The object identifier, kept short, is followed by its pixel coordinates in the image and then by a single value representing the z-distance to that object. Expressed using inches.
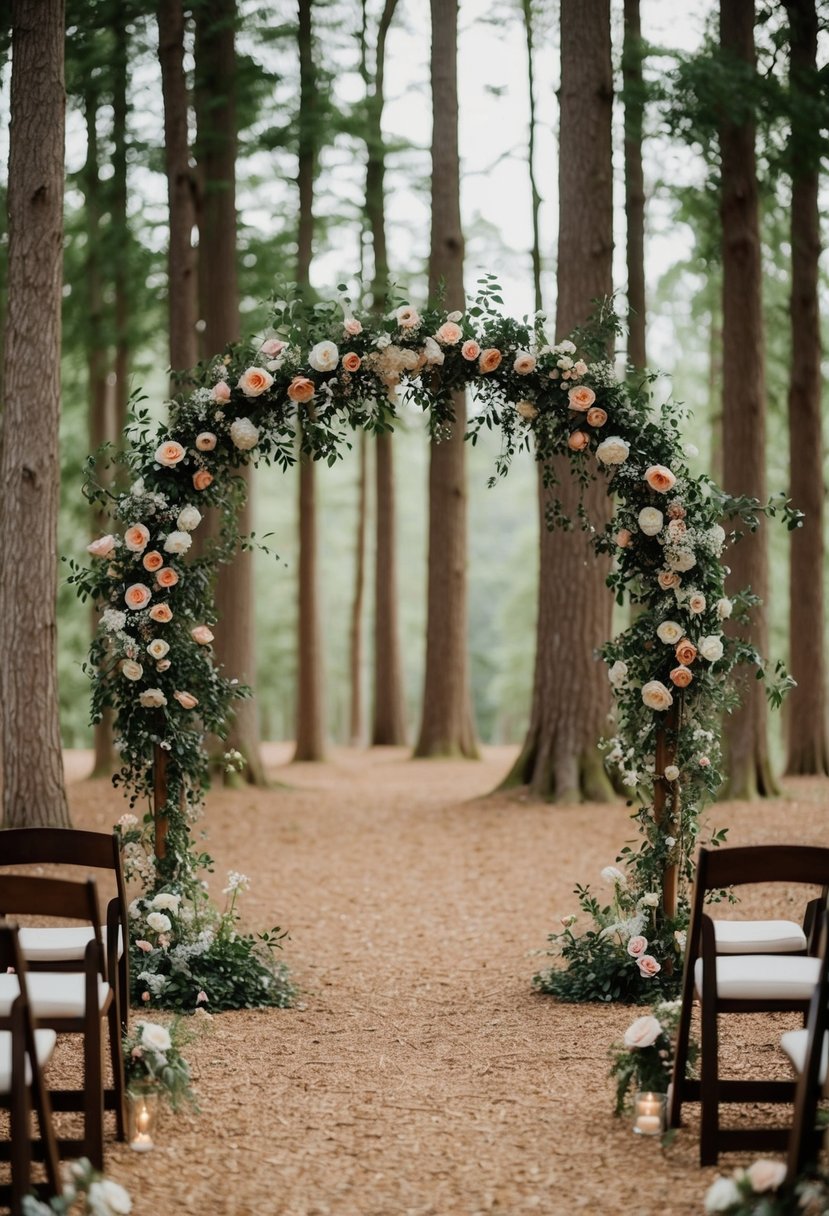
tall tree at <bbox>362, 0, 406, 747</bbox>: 692.1
